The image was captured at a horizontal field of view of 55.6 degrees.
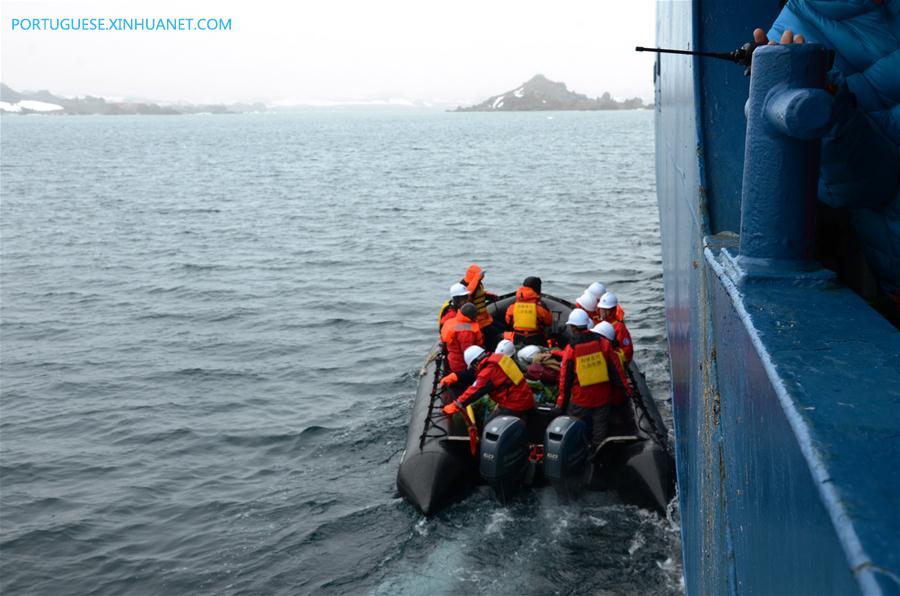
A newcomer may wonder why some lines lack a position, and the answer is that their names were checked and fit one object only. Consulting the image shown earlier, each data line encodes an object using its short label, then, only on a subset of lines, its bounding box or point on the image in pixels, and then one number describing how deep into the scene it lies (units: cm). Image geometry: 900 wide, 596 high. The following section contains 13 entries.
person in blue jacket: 265
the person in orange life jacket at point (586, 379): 924
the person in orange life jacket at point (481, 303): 1234
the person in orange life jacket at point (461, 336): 1074
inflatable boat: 879
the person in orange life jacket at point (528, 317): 1191
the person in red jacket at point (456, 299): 1209
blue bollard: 239
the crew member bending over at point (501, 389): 955
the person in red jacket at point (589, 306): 1183
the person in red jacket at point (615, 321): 1077
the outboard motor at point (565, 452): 871
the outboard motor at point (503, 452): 886
